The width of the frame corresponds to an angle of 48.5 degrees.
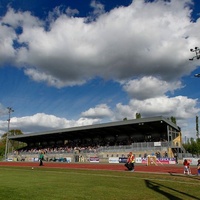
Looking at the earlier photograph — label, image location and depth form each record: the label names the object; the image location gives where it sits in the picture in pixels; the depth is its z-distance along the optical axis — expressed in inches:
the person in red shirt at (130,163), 757.8
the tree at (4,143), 3333.0
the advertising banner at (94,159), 1584.8
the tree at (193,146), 2499.4
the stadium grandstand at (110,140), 1496.1
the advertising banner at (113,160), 1458.4
